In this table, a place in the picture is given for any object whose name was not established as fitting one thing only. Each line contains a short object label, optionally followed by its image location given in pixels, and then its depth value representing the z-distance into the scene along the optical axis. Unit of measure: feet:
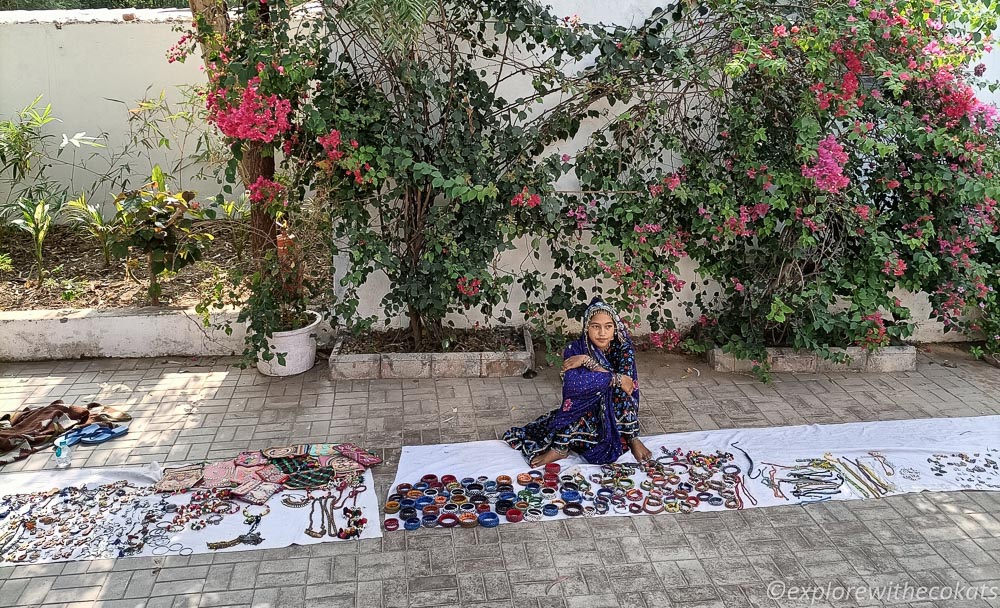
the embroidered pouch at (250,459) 14.57
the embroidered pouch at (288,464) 14.38
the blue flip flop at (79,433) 15.37
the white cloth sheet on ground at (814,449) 14.55
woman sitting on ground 14.97
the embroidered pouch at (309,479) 13.93
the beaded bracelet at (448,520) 13.00
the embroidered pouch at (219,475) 13.91
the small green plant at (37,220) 20.77
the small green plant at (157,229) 19.29
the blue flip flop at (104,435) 15.40
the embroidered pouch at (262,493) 13.46
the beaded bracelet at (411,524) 12.89
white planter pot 18.57
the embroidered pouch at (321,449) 14.87
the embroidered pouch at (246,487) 13.60
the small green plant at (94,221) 20.43
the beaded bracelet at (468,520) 12.97
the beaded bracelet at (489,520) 13.00
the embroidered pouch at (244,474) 14.03
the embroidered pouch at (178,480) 13.78
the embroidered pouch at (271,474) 14.09
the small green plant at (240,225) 19.42
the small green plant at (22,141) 22.18
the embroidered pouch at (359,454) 14.73
